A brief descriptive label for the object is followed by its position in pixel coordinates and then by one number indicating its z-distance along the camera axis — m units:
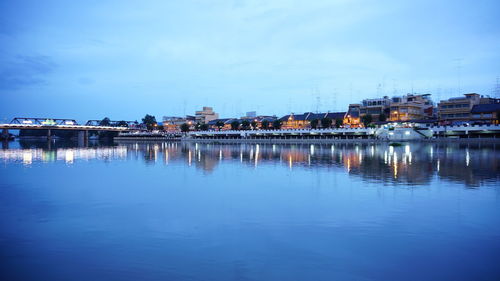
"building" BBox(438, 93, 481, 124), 84.06
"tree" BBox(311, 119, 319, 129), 102.35
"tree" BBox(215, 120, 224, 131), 128.46
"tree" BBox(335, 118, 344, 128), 97.69
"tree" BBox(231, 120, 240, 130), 121.88
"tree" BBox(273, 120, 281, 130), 113.44
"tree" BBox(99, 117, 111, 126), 175.52
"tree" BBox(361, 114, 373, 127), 91.06
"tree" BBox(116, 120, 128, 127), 165.50
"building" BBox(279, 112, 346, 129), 105.79
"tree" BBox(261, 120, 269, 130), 117.90
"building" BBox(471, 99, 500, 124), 77.08
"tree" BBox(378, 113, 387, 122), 93.31
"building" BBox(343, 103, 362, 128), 100.94
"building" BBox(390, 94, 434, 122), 93.69
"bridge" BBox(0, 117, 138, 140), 107.97
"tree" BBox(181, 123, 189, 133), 132.62
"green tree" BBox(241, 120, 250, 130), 118.06
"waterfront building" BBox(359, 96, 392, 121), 98.00
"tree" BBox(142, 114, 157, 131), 162.38
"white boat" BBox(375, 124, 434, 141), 76.81
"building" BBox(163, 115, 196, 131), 155.35
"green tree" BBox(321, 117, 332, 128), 99.75
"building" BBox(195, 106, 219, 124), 151.25
